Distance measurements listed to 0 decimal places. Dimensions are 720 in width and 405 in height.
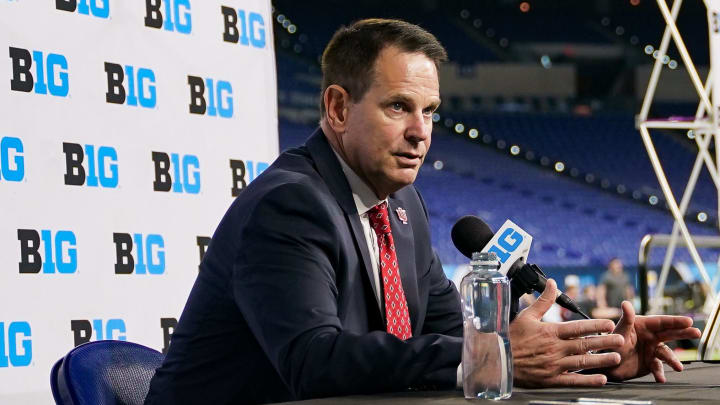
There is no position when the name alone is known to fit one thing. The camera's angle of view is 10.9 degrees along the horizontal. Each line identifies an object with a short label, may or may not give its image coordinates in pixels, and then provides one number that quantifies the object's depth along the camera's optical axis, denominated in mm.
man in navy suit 5000
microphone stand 5113
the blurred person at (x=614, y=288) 21988
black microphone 5115
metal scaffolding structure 8245
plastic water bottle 4921
